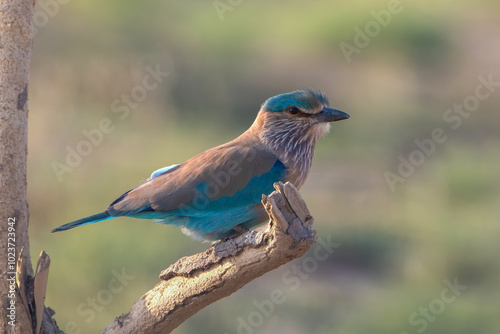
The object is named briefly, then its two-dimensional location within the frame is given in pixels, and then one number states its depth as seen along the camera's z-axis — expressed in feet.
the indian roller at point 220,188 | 30.81
